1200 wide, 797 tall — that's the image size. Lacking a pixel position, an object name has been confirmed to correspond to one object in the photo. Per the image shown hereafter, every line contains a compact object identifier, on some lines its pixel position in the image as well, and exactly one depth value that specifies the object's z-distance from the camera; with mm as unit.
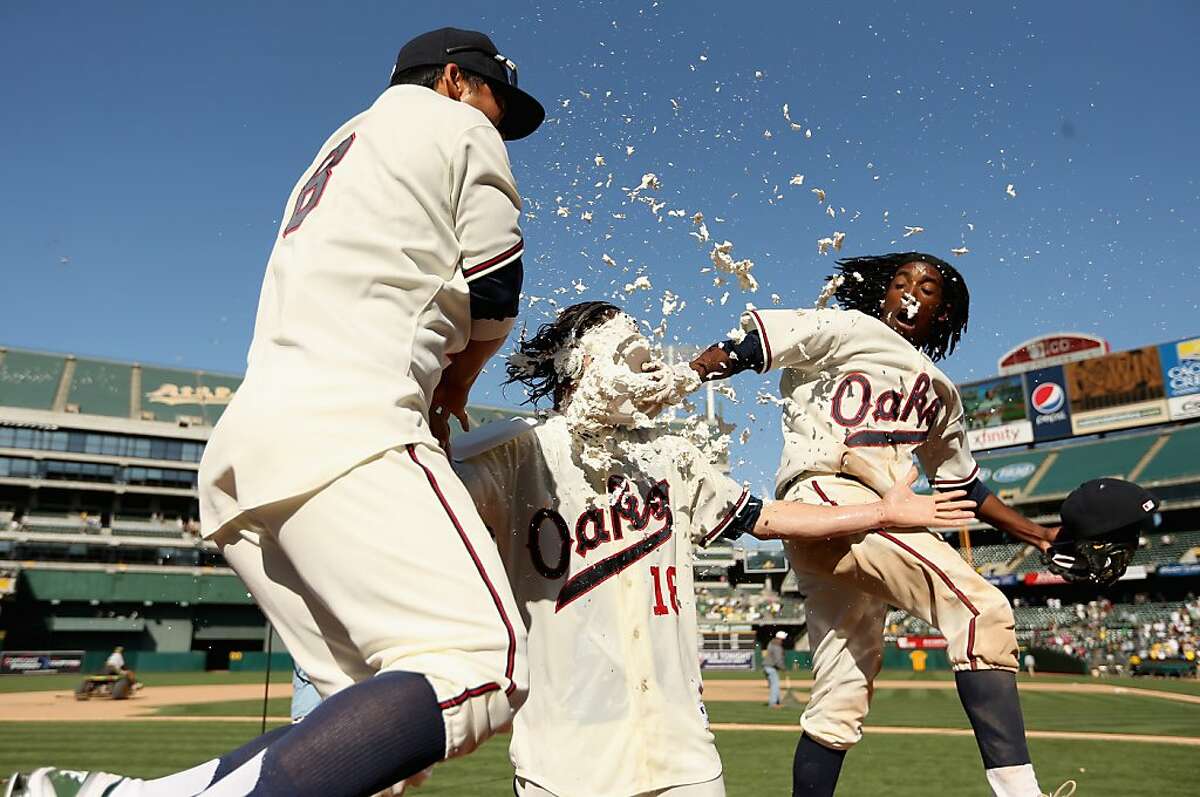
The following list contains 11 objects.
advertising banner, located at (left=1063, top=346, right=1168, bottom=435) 39781
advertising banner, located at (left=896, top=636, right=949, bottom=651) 32719
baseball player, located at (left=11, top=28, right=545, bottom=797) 1334
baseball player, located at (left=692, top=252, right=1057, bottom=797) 3086
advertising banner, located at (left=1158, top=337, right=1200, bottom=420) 38781
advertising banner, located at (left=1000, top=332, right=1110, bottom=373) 46312
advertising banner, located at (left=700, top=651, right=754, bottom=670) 33375
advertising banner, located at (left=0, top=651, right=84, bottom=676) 29422
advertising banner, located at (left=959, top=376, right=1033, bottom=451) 42969
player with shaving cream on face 2441
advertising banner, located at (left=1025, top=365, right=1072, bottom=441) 42031
